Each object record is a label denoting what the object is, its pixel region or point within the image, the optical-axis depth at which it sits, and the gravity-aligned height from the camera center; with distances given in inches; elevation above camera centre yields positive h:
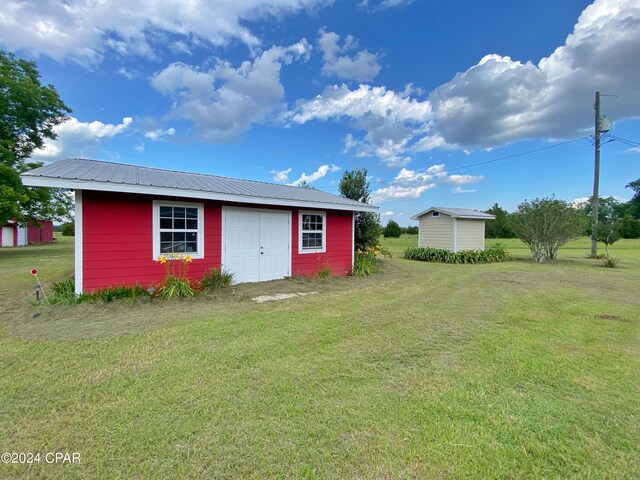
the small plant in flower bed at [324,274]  357.1 -41.7
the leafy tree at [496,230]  1203.2 +45.1
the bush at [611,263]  509.7 -38.7
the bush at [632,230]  1525.0 +58.5
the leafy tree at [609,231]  567.8 +18.7
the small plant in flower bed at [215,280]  275.3 -38.6
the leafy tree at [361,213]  468.4 +43.3
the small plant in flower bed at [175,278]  251.6 -34.0
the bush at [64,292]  222.6 -42.8
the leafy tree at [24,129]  582.2 +258.9
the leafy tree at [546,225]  568.7 +32.4
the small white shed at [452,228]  613.9 +26.2
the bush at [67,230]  1703.9 +52.7
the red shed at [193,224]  228.7 +15.3
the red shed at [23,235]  938.1 +15.1
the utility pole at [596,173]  668.7 +156.0
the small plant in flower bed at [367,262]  401.3 -32.0
